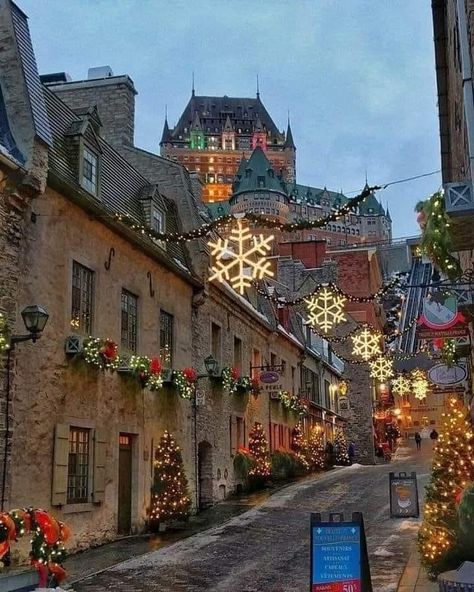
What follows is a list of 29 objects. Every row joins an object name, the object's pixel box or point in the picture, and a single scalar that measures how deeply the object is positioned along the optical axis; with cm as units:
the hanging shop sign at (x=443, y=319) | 1579
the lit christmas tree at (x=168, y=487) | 1656
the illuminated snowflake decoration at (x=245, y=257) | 1158
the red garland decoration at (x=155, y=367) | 1619
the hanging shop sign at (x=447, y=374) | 1877
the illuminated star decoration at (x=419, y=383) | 3137
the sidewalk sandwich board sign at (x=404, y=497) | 1484
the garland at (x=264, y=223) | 1081
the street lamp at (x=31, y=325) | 1116
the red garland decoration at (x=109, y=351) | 1406
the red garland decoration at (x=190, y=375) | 1820
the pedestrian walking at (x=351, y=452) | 4088
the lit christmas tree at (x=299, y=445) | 3056
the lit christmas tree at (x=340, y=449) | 3903
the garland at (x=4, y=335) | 1085
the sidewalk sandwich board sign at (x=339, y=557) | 800
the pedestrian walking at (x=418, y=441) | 5563
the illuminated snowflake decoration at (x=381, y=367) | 2438
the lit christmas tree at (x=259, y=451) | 2447
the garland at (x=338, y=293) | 1470
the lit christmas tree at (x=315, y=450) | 3250
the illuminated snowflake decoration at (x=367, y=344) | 2103
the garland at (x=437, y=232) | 878
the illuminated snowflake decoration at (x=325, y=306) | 1667
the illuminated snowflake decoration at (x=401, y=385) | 3123
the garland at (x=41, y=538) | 659
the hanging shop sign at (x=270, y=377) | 2398
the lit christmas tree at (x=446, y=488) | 969
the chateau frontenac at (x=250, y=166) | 13888
